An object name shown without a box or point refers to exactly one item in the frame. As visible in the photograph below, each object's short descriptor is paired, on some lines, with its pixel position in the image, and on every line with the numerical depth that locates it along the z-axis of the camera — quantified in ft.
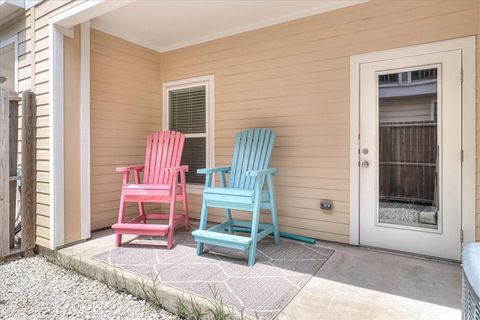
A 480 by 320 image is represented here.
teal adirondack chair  8.38
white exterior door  8.31
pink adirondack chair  9.52
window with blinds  13.42
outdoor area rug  6.47
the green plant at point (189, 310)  6.16
